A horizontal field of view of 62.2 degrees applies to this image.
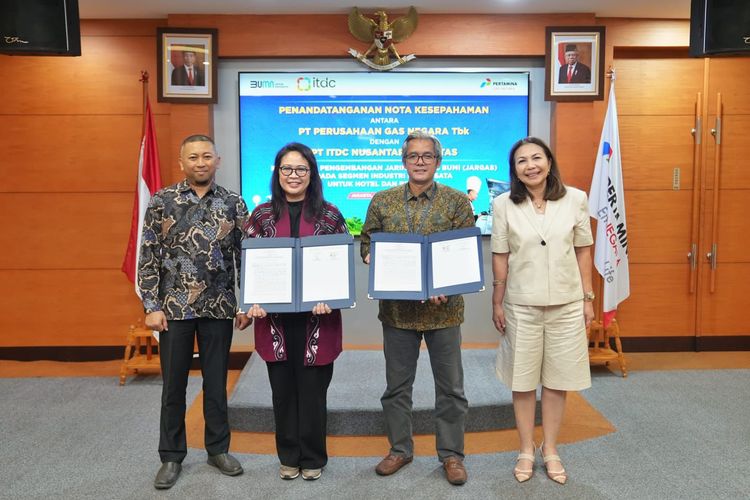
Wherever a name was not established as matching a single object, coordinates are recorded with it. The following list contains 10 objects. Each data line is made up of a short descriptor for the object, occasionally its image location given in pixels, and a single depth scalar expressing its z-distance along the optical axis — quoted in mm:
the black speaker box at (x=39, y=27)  2930
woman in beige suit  2549
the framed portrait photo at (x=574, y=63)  4445
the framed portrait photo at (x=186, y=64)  4395
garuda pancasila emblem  4320
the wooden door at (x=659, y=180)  4812
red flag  4281
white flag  4371
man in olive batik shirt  2588
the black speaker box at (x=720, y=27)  2949
